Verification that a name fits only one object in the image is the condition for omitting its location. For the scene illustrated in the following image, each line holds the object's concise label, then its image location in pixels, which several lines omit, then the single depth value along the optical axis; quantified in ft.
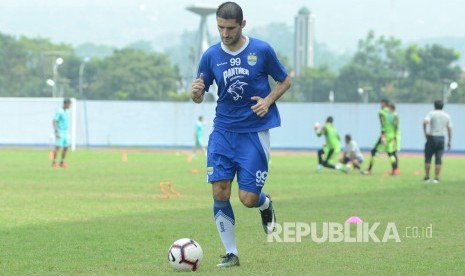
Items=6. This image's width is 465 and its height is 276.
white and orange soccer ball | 29.22
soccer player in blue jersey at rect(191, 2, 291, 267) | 30.50
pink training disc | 44.29
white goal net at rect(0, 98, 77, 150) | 209.26
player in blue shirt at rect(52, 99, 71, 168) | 105.40
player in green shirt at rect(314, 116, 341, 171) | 102.06
